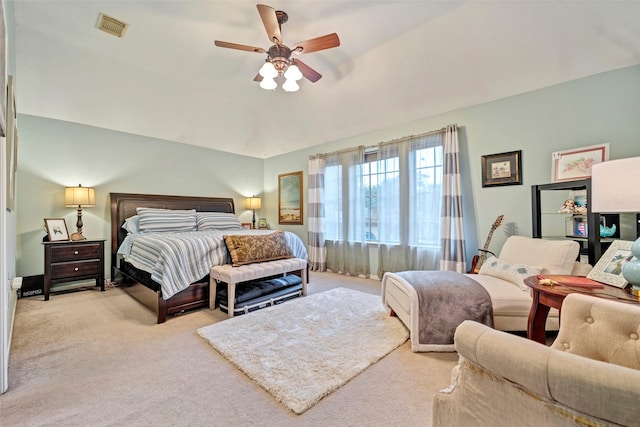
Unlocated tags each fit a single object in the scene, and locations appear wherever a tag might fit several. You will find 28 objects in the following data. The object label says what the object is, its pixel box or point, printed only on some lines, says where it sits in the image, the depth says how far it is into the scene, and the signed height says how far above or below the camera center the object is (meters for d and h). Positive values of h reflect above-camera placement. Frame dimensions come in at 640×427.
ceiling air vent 2.70 +2.02
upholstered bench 2.78 -0.61
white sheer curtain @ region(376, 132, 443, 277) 3.79 +0.22
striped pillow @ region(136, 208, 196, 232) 4.09 -0.02
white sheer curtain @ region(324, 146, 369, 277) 4.62 +0.08
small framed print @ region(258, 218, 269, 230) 6.08 -0.16
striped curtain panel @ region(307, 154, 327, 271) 5.06 +0.03
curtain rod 3.69 +1.19
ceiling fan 2.21 +1.49
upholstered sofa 2.11 -0.57
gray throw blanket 2.08 -0.75
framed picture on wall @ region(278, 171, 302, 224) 5.65 +0.43
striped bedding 2.69 -0.43
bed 2.77 -0.66
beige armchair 0.62 -0.44
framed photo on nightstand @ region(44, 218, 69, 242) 3.58 -0.14
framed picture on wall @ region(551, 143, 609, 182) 2.63 +0.56
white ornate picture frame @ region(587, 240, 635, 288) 1.67 -0.32
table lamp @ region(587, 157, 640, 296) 1.46 +0.15
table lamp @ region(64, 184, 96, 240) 3.77 +0.28
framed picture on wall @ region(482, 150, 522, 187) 3.15 +0.58
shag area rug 1.69 -1.03
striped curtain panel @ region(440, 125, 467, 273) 3.46 +0.07
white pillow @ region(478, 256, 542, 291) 2.28 -0.49
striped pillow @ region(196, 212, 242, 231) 4.66 -0.05
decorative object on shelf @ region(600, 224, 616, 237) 2.46 -0.13
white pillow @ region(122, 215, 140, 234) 4.08 -0.10
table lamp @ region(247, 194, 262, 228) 6.07 +0.34
